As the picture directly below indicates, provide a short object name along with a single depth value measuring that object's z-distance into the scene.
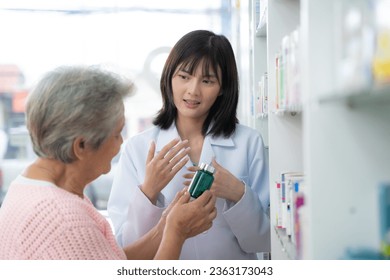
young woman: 1.71
